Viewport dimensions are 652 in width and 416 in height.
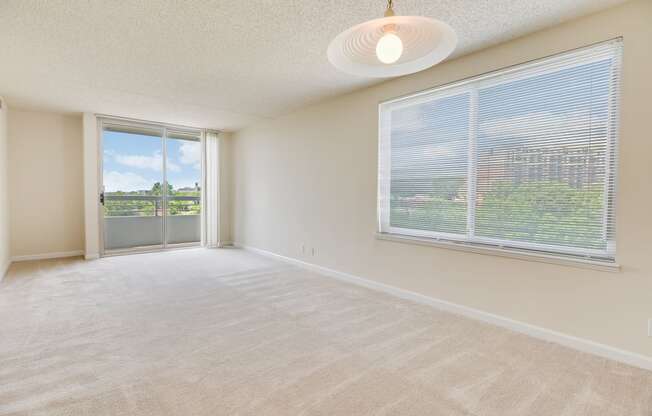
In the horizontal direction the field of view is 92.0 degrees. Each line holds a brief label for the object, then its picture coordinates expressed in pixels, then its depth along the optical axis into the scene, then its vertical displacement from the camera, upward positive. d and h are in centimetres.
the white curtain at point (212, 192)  673 +9
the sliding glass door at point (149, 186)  577 +19
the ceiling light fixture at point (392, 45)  139 +74
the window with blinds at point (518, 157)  233 +37
